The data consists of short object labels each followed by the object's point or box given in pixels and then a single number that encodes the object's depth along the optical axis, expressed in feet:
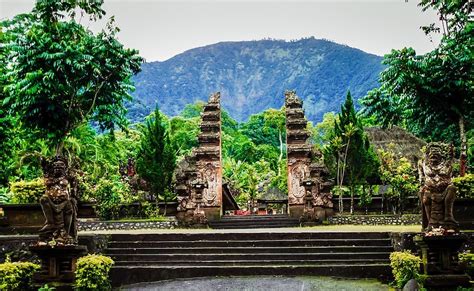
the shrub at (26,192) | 45.80
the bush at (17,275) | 31.09
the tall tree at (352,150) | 68.03
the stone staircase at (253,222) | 60.13
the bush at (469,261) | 32.58
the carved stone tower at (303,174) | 58.90
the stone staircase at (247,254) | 35.68
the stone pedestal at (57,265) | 31.58
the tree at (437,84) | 59.21
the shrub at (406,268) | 30.76
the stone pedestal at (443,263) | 30.35
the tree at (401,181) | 62.18
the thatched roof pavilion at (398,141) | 86.89
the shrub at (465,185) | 44.91
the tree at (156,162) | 67.87
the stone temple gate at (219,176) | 58.44
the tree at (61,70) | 55.01
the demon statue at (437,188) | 31.73
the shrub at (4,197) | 61.76
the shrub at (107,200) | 58.70
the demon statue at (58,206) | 32.30
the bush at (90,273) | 31.42
